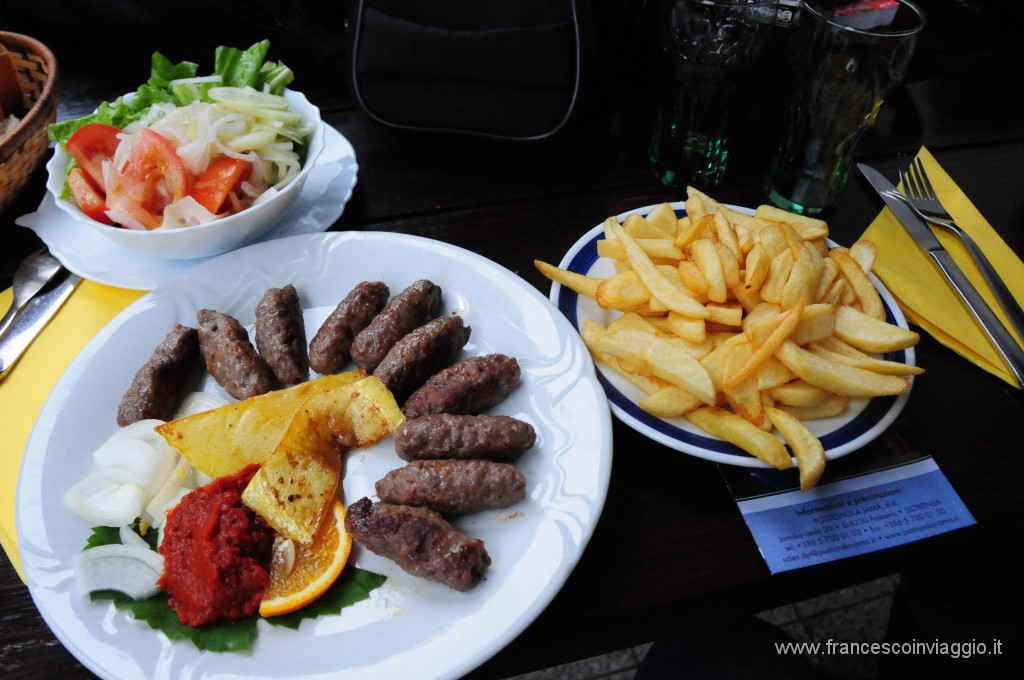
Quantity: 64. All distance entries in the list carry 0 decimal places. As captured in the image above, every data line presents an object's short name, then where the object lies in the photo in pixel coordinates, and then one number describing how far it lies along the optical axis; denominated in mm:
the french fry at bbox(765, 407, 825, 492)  405
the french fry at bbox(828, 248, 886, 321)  469
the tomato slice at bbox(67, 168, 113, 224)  519
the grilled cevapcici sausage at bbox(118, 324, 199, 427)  454
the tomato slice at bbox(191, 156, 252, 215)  530
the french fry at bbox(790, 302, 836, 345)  431
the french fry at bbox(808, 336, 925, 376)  432
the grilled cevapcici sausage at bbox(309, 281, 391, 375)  488
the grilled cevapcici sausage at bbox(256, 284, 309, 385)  484
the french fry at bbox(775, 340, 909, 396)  419
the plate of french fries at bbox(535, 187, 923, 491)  422
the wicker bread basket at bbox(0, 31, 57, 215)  539
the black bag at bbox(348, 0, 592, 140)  578
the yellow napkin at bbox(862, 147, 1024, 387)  508
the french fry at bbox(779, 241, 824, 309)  438
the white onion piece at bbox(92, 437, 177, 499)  426
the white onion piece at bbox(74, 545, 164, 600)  388
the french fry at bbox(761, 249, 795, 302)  448
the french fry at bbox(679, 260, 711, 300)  456
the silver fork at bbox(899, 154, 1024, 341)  523
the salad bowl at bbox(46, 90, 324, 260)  510
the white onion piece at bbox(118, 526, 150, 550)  411
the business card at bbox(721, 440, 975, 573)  423
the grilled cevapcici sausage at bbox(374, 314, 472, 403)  474
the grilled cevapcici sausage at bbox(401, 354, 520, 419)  456
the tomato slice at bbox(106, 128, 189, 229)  522
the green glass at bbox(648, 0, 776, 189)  543
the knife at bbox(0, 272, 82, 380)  494
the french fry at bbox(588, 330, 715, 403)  416
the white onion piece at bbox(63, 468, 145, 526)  413
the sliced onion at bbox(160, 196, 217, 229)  520
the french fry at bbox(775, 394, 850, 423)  437
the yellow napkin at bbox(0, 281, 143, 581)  441
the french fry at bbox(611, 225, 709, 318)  444
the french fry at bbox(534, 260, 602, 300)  487
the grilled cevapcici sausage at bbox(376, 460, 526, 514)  415
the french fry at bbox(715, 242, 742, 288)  456
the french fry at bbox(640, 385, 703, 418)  426
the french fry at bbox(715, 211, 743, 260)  473
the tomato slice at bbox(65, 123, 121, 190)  531
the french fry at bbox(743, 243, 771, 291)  449
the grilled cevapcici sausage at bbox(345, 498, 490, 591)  389
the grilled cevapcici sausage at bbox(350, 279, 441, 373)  489
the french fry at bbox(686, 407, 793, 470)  411
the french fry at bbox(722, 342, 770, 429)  429
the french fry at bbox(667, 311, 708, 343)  443
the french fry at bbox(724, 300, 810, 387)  418
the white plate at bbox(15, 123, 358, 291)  538
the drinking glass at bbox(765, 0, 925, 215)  520
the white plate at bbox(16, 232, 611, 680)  376
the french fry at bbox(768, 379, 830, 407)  428
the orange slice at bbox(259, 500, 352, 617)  390
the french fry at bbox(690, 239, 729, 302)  449
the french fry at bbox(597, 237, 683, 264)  484
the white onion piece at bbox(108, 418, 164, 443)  440
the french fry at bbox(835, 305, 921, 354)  438
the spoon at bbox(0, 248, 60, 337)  518
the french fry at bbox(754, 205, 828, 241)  494
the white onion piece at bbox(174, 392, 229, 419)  472
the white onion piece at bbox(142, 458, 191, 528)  421
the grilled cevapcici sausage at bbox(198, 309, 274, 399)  471
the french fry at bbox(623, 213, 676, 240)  497
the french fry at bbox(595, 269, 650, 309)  468
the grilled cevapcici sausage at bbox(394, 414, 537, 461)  435
